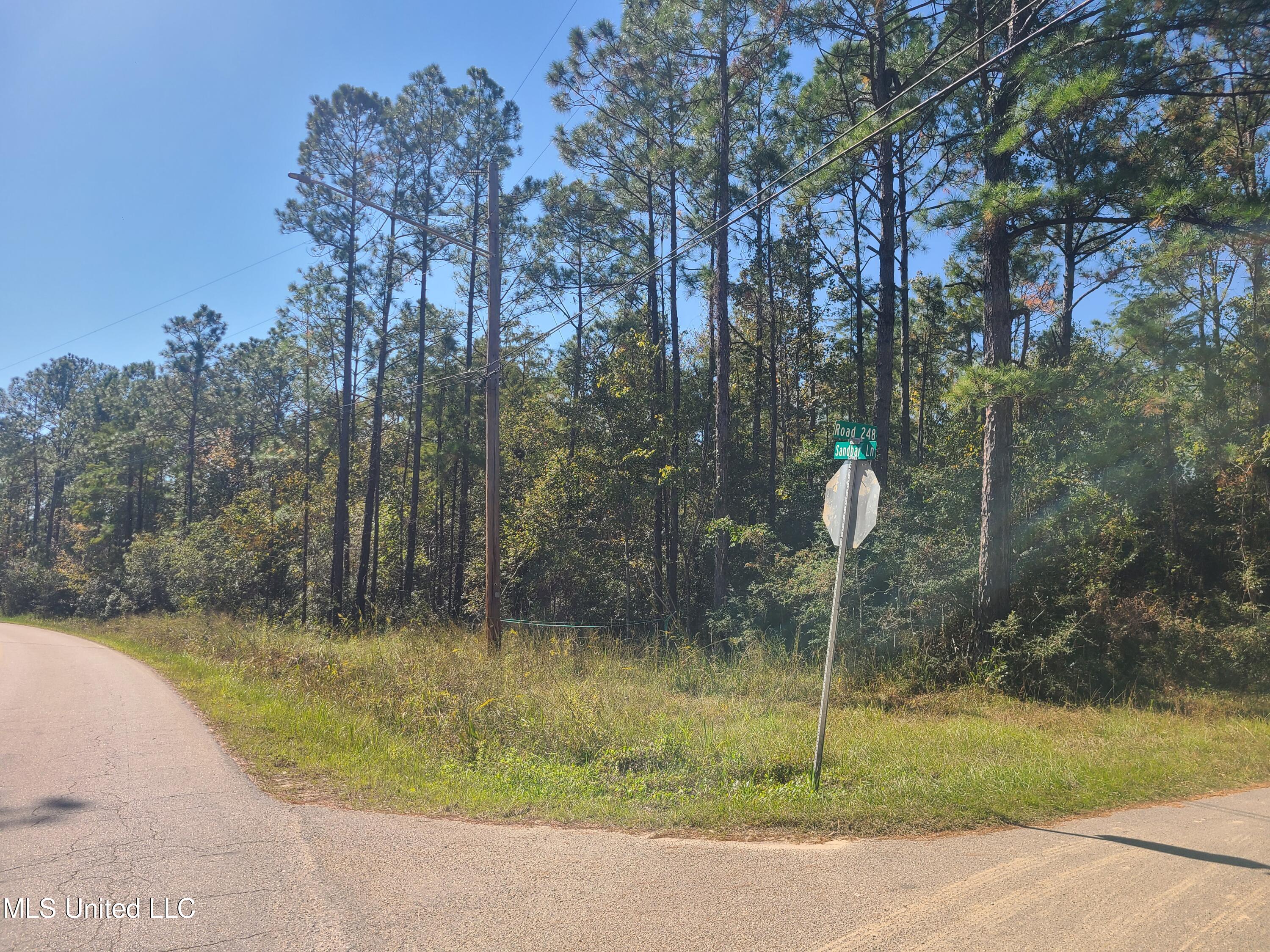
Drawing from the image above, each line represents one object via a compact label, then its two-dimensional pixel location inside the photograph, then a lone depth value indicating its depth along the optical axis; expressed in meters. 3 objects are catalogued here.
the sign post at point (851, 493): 6.47
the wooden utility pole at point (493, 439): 12.05
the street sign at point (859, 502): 6.48
